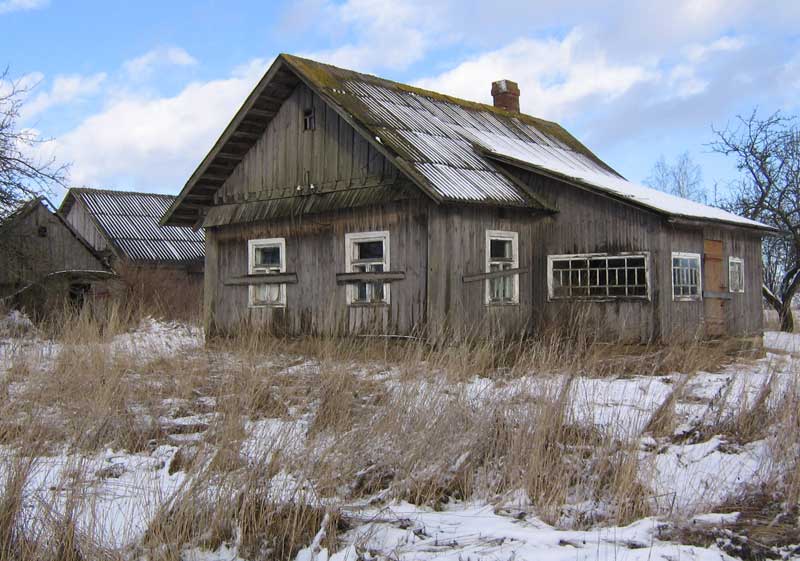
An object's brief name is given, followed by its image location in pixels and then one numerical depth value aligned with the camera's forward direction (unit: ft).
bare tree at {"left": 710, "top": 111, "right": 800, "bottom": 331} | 75.56
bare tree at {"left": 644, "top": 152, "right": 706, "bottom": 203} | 148.66
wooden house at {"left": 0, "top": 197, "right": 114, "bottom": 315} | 52.06
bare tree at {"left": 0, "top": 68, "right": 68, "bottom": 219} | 48.55
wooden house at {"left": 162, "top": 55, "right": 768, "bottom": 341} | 41.01
